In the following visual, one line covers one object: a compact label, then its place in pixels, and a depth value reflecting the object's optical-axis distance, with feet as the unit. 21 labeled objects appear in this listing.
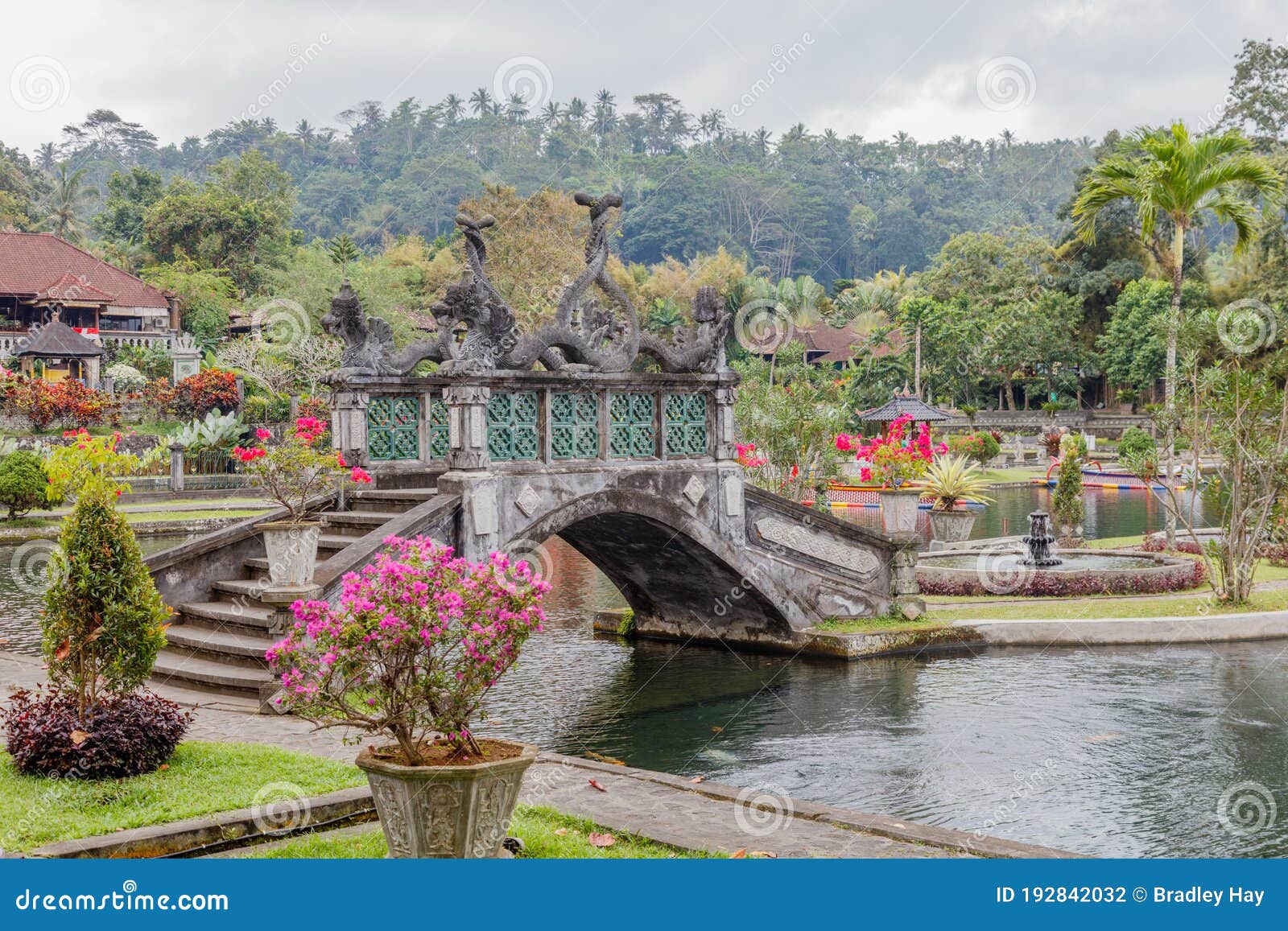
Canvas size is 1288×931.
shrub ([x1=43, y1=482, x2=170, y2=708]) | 28.76
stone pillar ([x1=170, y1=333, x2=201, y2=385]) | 192.85
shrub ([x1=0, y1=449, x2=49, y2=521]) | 111.24
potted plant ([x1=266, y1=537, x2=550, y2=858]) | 21.31
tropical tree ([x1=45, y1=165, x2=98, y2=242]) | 263.70
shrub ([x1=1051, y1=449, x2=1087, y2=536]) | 83.56
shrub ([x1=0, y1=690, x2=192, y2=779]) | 28.55
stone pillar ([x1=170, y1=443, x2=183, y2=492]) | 134.76
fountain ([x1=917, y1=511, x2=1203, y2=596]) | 63.26
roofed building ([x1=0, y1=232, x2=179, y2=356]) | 194.08
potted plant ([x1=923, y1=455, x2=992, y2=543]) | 80.02
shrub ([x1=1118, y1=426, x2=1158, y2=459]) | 135.28
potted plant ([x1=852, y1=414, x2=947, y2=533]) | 61.00
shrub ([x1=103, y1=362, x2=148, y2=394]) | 184.85
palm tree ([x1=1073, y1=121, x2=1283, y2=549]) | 77.66
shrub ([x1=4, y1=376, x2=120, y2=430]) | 159.02
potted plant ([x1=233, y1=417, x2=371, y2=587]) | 39.58
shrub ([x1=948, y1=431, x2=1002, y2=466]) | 158.15
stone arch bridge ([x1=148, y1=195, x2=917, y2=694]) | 45.21
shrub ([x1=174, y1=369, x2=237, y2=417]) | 167.53
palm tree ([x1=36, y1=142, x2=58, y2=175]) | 432.66
